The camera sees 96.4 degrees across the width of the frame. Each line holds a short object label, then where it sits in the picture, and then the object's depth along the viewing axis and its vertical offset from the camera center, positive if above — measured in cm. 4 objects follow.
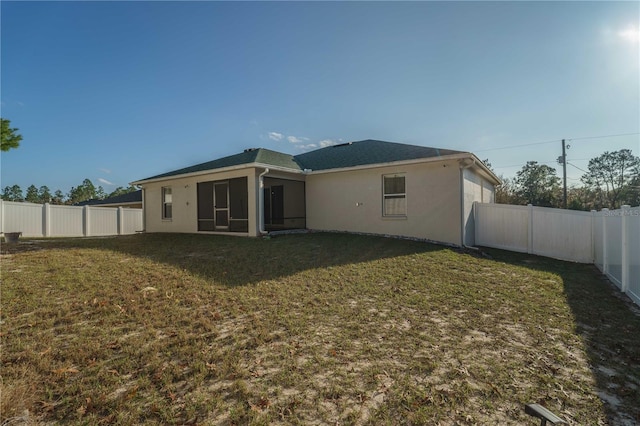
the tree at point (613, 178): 3142 +360
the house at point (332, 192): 1005 +82
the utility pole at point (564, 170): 2344 +332
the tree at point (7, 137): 1396 +389
